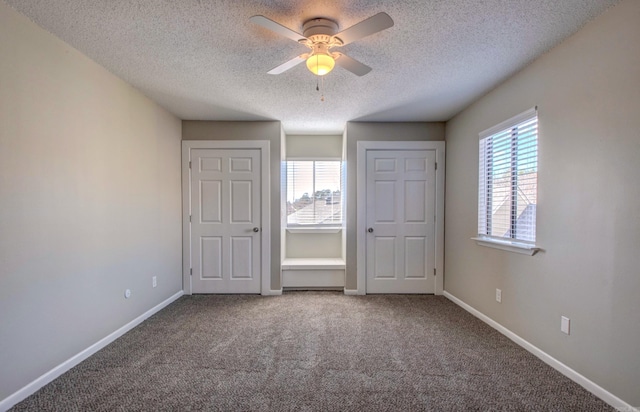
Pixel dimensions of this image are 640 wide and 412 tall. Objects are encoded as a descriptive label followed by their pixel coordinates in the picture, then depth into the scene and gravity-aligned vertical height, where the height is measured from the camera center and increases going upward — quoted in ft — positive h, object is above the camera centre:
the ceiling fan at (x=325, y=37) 5.32 +3.19
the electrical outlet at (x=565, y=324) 6.75 -2.78
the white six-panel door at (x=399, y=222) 13.29 -0.94
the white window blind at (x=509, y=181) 8.01 +0.62
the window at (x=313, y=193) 15.43 +0.38
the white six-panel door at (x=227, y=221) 13.25 -0.92
